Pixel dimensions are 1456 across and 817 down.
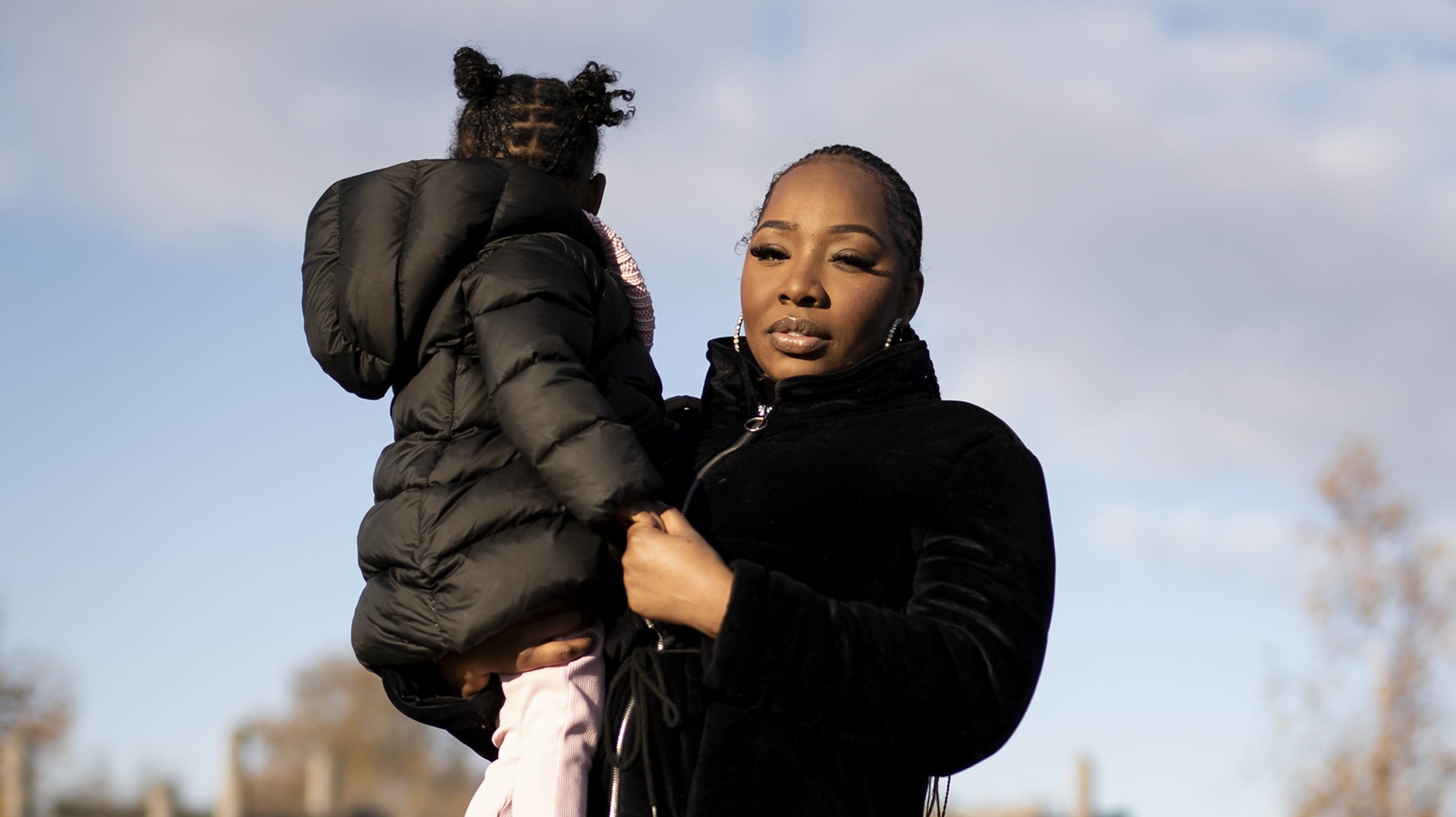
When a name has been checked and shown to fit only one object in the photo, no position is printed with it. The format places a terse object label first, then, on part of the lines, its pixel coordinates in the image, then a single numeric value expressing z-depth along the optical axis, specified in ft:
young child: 9.18
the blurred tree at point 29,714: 89.10
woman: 8.80
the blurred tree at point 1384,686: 77.56
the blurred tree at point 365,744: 142.72
